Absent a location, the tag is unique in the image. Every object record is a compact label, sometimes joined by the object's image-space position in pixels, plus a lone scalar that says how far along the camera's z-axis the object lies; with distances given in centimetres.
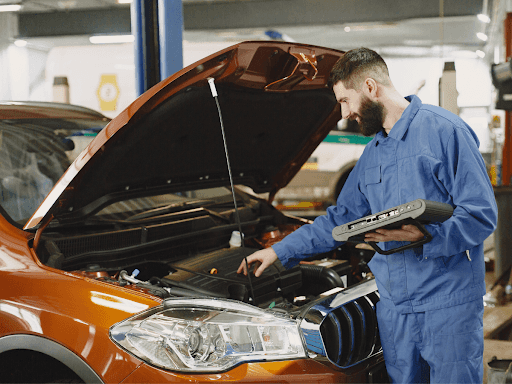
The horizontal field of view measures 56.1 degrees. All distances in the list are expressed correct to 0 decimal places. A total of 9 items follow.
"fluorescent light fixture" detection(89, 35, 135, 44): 1157
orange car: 142
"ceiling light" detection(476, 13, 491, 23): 1010
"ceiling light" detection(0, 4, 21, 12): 1038
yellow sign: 769
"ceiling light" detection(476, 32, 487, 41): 1167
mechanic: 140
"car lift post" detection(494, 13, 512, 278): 463
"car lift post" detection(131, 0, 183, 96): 358
